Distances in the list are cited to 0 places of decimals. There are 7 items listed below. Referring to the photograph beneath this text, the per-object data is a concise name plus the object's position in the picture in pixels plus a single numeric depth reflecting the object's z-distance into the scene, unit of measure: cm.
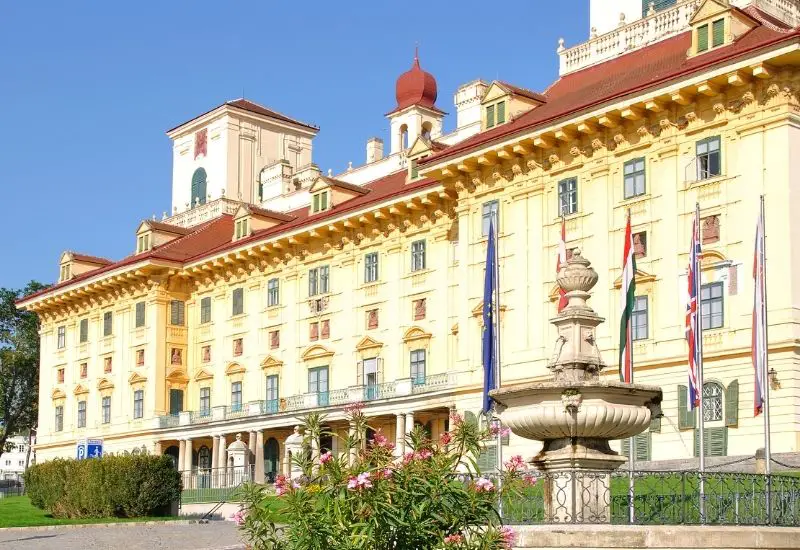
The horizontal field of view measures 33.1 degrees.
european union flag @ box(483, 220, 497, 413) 3209
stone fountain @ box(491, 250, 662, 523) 1705
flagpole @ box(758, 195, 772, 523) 2784
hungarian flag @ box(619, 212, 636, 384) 2981
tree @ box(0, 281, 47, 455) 8319
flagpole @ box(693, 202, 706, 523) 3003
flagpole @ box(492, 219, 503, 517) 3219
